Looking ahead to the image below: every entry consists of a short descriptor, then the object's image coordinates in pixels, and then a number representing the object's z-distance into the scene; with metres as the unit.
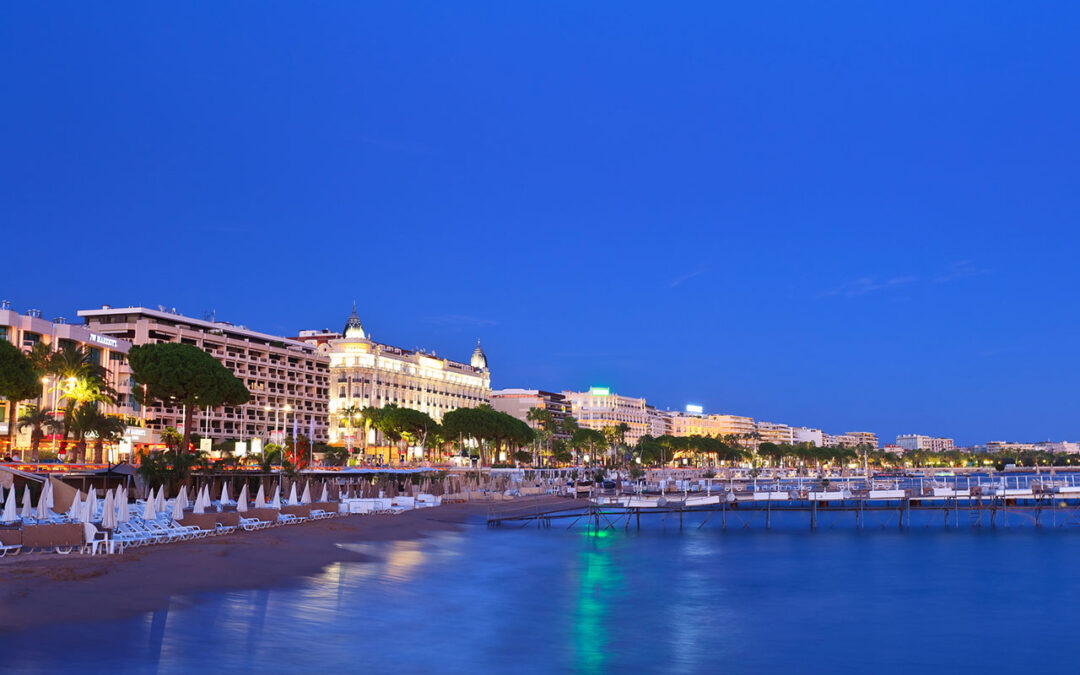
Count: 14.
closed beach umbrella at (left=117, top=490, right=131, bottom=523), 34.57
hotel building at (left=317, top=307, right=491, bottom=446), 167.50
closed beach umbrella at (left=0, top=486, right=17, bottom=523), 32.66
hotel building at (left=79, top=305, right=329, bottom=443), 122.12
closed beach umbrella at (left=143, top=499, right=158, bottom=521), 35.06
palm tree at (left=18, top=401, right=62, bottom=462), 67.12
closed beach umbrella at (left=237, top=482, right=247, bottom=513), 44.46
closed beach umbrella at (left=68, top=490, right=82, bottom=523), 31.66
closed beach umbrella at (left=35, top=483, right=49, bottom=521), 34.22
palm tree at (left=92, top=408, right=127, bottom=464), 70.56
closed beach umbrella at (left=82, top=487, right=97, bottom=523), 31.11
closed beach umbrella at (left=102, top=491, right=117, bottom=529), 31.42
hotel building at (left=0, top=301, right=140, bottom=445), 78.56
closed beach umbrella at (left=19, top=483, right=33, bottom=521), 34.69
